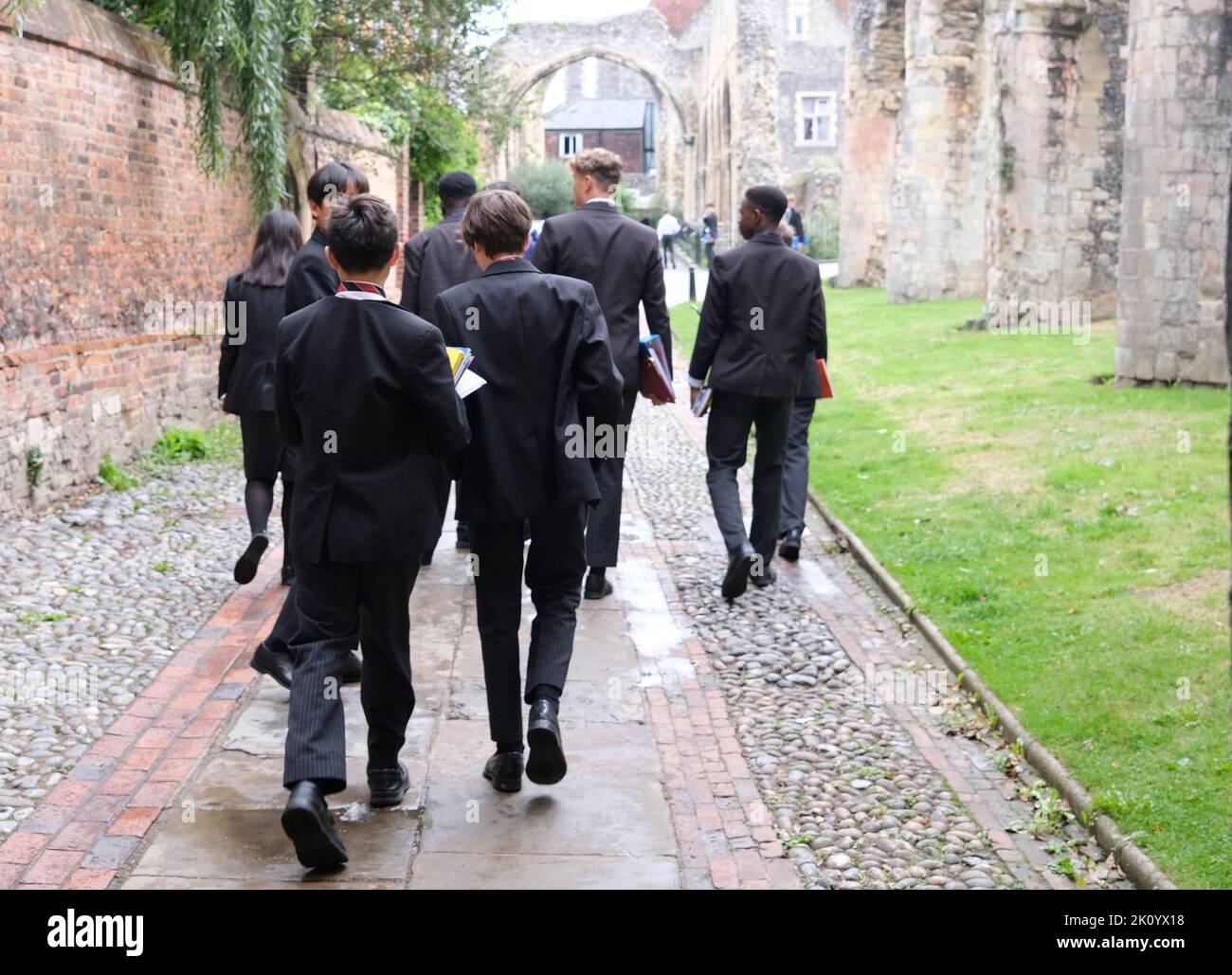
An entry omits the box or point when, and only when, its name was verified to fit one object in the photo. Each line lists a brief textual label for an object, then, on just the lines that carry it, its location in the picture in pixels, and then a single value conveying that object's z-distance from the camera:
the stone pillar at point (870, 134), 27.47
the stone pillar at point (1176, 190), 11.93
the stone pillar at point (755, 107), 41.38
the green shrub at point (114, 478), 9.95
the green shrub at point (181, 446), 11.21
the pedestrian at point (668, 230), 39.00
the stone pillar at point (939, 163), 23.25
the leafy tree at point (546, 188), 45.00
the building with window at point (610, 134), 78.00
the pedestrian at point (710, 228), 35.74
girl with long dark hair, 6.78
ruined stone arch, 51.91
